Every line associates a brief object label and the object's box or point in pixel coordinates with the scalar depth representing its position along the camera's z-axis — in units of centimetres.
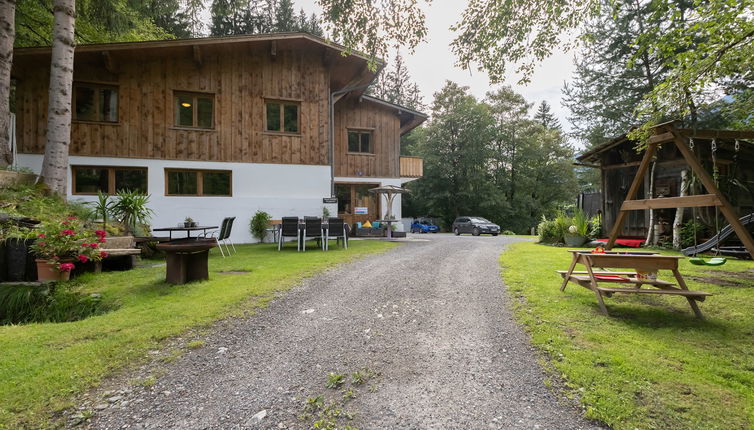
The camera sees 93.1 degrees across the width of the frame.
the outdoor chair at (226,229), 945
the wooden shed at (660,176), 1167
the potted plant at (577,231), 1277
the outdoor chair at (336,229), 1095
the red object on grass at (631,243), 1270
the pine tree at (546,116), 4778
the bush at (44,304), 511
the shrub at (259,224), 1322
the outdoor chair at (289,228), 1062
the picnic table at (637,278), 420
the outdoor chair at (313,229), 1057
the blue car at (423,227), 3072
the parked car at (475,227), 2336
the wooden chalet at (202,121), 1211
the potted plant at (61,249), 562
